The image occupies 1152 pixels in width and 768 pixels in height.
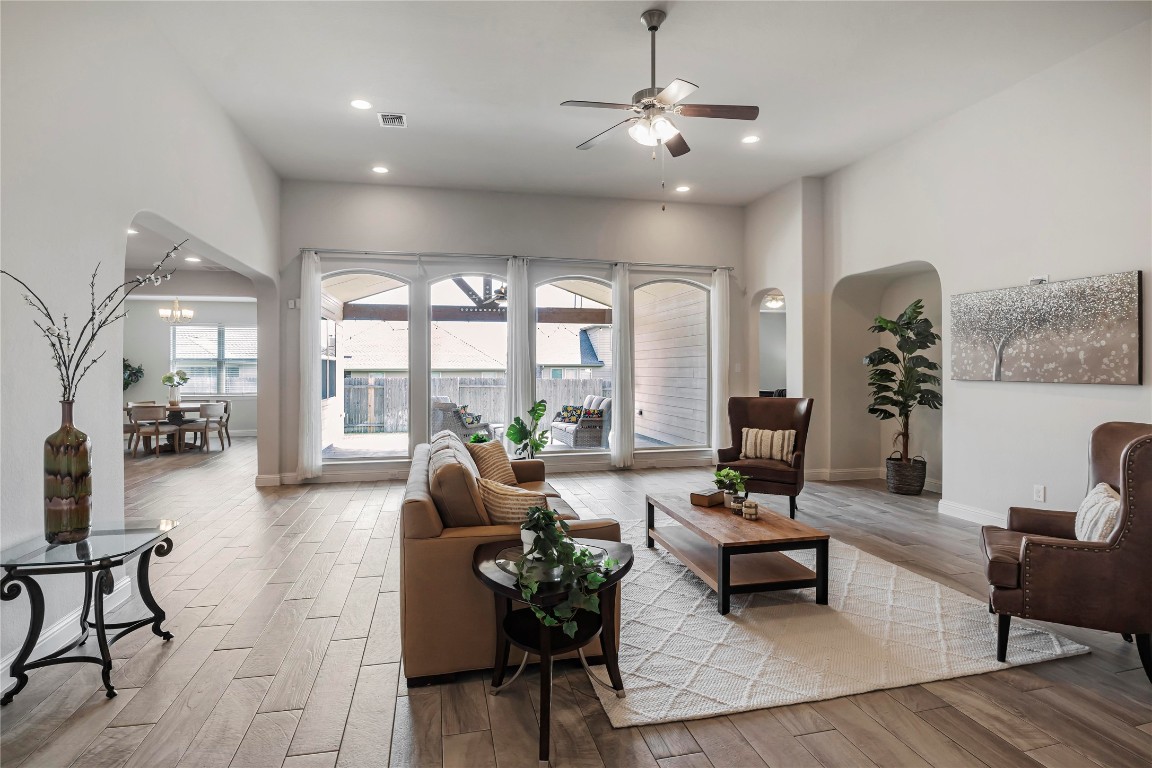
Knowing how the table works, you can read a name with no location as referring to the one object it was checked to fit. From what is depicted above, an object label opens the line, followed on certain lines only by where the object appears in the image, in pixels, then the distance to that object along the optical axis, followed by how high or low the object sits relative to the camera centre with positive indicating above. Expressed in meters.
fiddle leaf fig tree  5.54 +0.12
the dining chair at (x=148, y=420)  8.55 -0.51
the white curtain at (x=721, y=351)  7.48 +0.43
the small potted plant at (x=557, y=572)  1.94 -0.63
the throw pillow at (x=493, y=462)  3.99 -0.54
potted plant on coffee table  3.66 -0.66
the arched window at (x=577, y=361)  7.30 +0.29
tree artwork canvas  3.69 +0.36
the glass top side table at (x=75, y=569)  2.18 -0.69
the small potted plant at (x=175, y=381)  9.66 +0.07
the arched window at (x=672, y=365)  7.70 +0.26
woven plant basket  5.80 -0.92
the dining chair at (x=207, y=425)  9.16 -0.63
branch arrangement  2.54 +0.24
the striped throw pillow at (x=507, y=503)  2.54 -0.52
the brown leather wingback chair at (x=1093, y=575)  2.35 -0.80
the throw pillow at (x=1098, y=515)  2.49 -0.58
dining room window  11.38 +0.54
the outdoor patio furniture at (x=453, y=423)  6.95 -0.46
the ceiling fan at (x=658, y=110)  3.39 +1.64
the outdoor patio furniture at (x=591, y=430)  7.40 -0.57
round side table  1.95 -0.90
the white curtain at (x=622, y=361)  7.17 +0.29
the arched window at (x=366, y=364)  6.84 +0.25
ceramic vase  2.38 -0.40
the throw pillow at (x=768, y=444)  5.25 -0.55
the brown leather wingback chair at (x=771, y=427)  4.93 -0.52
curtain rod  6.48 +1.49
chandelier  9.55 +1.18
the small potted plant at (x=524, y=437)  5.39 -0.49
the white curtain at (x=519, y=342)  6.90 +0.51
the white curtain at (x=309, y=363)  6.34 +0.24
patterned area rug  2.31 -1.20
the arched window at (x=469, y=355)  6.98 +0.36
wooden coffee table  3.03 -0.96
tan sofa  2.34 -0.79
